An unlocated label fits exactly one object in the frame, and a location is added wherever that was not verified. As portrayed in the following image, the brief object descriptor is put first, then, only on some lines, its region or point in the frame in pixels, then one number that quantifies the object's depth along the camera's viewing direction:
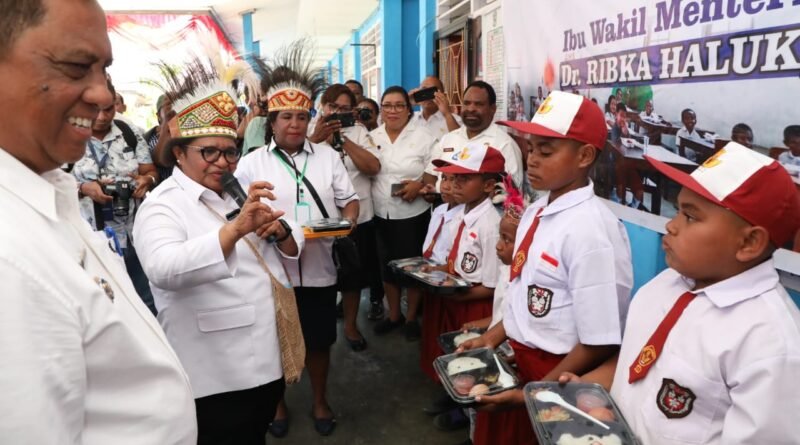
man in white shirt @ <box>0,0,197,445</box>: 0.55
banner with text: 1.52
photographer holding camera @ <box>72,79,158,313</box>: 2.75
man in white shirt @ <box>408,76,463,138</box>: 4.16
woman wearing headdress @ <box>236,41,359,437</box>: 2.46
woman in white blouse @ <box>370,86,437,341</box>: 3.61
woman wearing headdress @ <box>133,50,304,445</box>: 1.51
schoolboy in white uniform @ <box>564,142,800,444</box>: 0.99
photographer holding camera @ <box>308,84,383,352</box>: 3.22
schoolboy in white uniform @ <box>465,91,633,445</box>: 1.55
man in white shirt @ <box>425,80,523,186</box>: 3.28
